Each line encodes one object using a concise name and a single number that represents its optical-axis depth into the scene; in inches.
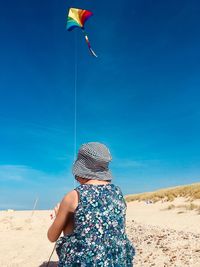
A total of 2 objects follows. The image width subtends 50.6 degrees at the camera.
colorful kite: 274.4
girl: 72.4
